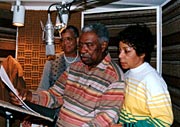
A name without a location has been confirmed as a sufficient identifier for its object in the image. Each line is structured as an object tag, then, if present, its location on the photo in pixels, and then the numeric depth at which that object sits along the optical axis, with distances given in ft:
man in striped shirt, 5.67
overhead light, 8.39
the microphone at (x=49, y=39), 6.49
